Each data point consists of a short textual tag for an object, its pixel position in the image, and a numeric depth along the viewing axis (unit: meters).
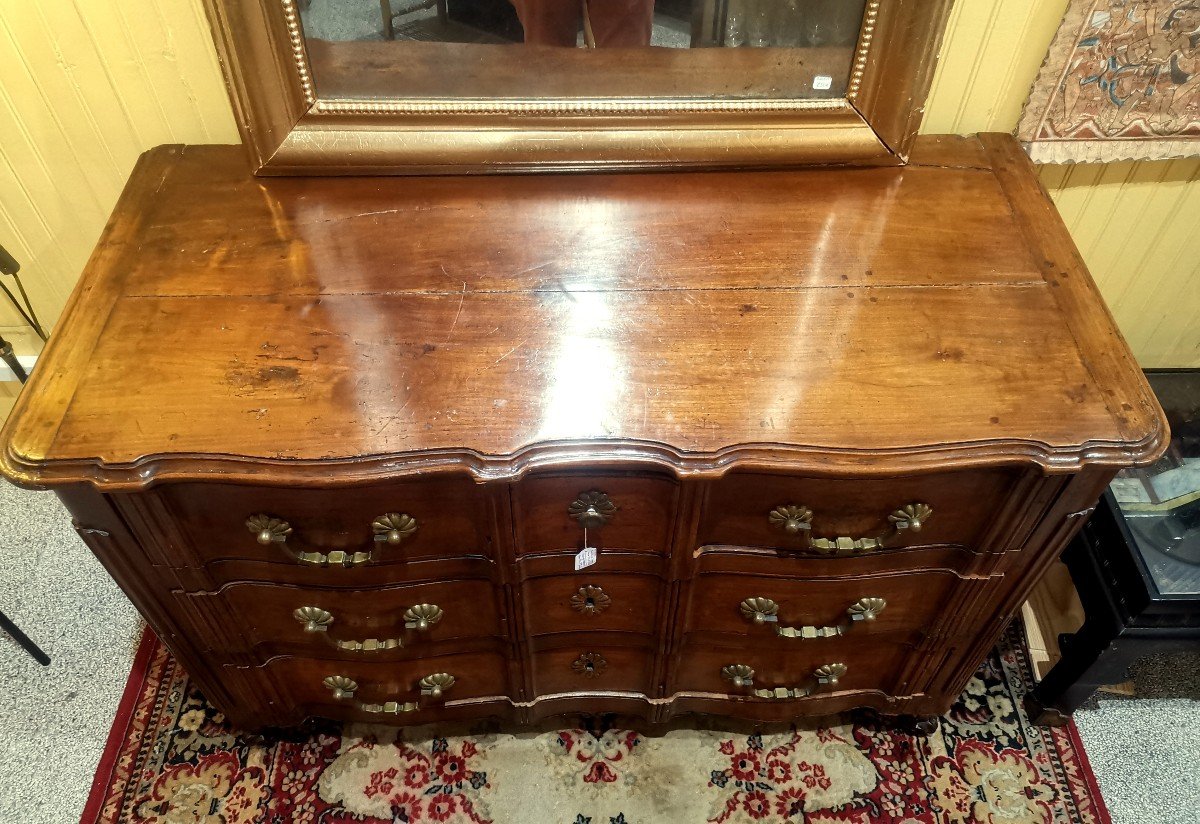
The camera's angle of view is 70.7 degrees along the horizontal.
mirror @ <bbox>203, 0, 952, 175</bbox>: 1.20
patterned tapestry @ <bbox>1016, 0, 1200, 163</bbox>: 1.29
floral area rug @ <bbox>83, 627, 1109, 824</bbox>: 1.56
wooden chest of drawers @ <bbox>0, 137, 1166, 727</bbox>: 1.03
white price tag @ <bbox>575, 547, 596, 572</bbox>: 1.21
